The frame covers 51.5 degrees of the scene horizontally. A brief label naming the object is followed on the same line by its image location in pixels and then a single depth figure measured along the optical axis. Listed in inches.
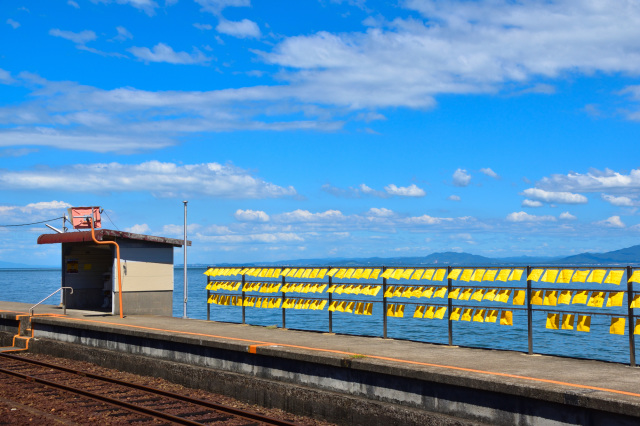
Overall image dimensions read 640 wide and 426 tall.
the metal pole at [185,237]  964.3
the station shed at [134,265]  822.5
